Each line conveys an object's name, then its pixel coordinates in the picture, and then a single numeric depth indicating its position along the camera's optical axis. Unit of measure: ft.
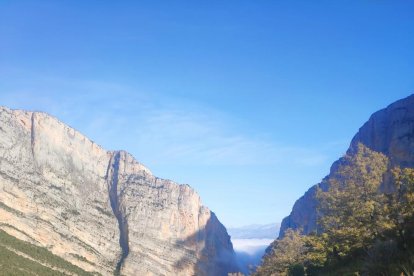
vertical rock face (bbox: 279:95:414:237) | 451.94
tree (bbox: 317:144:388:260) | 129.59
